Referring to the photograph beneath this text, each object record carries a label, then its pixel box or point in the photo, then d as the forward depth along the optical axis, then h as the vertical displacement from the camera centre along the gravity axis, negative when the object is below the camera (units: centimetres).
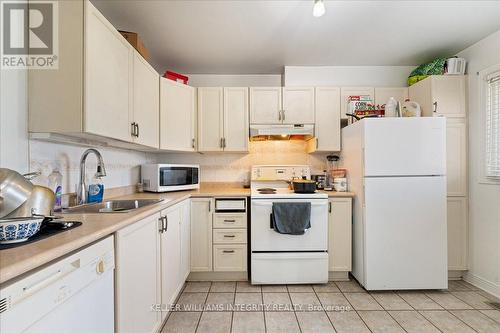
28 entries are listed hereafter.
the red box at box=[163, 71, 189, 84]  268 +104
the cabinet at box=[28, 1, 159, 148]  131 +48
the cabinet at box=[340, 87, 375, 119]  289 +90
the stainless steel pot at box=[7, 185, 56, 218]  99 -16
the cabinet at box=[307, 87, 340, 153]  291 +60
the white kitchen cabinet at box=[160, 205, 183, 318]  174 -70
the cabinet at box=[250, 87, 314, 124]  292 +77
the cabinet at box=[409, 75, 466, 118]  256 +77
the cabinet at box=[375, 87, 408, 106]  289 +89
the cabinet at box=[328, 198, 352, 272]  252 -70
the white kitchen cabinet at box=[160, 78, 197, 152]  250 +58
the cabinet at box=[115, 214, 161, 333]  116 -61
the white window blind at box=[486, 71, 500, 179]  229 +41
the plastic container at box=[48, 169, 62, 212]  146 -11
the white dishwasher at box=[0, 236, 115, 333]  63 -41
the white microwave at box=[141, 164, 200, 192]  252 -11
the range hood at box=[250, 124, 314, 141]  280 +44
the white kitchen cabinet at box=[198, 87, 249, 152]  293 +61
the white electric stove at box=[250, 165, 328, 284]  242 -81
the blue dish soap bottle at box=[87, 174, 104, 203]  177 -19
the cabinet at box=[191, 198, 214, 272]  251 -70
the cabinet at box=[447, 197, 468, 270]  256 -70
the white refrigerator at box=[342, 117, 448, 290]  227 -35
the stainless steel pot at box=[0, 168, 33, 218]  92 -9
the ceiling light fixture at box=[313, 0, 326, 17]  162 +110
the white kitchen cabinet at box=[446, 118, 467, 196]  256 +11
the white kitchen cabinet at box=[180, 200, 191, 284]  222 -70
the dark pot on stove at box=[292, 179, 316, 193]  258 -20
